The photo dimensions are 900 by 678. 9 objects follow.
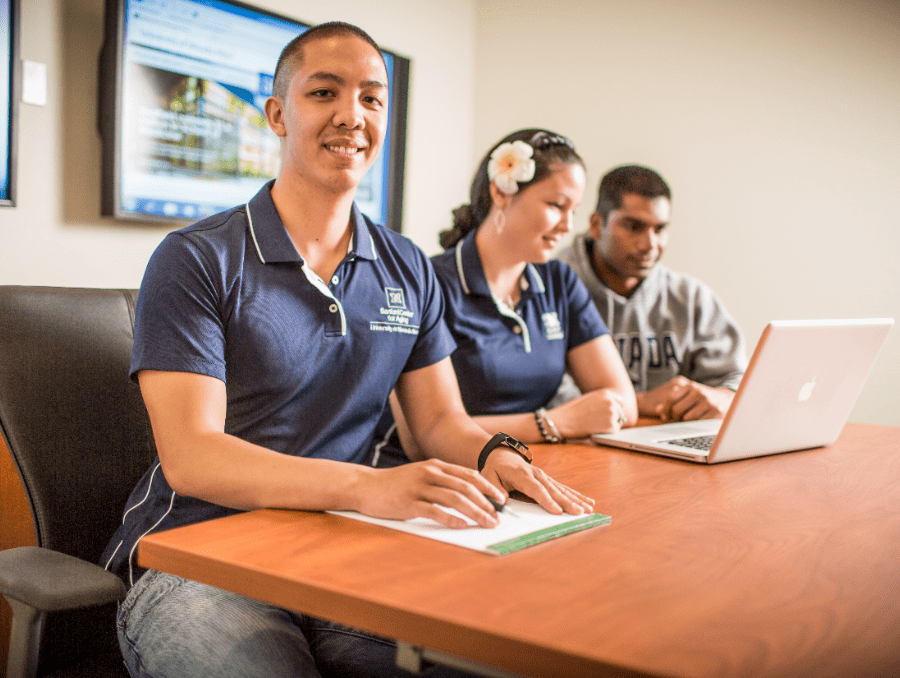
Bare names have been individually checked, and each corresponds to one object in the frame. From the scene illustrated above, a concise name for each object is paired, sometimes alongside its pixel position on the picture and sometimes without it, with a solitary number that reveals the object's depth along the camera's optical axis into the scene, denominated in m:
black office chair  1.15
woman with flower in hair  1.78
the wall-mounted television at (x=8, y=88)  1.82
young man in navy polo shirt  0.95
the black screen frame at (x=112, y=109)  2.01
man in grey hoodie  2.35
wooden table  0.62
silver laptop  1.30
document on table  0.85
